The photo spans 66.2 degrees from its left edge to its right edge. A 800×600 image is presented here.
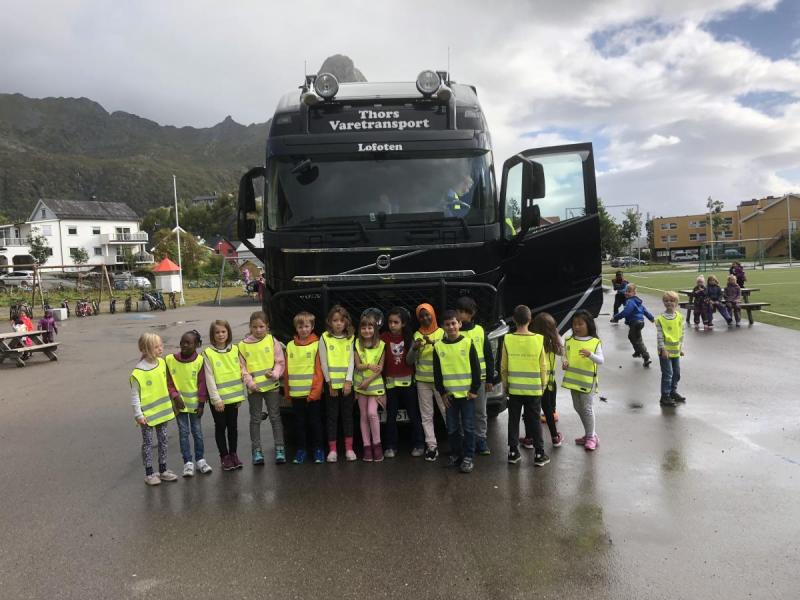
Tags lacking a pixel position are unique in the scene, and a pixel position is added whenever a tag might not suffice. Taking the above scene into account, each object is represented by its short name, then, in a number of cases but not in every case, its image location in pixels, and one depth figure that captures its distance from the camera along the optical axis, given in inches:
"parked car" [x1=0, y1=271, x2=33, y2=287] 1682.6
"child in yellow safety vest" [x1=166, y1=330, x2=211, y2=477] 218.2
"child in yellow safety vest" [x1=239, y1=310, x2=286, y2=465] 222.7
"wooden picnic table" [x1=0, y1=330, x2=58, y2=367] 520.0
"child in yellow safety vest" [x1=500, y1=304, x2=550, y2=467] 217.8
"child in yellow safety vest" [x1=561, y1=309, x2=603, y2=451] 232.1
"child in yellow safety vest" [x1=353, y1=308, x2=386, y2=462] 218.5
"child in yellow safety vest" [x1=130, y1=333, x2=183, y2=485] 209.2
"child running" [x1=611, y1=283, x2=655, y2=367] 428.5
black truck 225.3
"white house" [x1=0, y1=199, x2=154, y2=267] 3090.6
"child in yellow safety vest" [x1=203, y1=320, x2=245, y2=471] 218.2
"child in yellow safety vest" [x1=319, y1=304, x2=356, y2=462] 219.5
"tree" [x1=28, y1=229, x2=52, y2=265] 2687.0
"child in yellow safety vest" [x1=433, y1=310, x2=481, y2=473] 211.8
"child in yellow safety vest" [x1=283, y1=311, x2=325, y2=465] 221.5
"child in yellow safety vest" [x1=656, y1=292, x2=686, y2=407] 295.0
